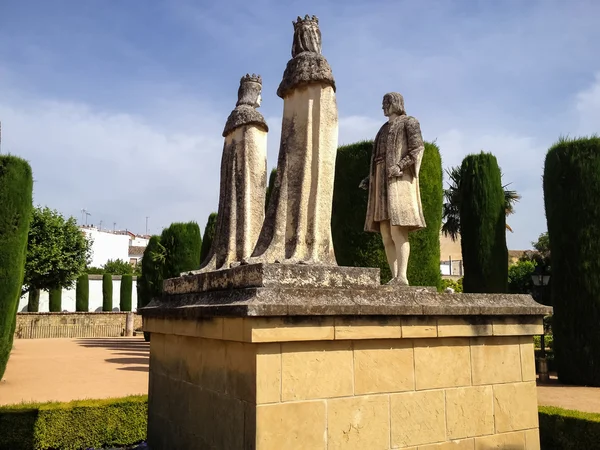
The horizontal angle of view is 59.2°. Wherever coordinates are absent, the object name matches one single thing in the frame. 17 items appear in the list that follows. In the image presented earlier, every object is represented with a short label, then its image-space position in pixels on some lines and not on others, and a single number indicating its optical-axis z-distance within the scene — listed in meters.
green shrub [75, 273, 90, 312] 42.62
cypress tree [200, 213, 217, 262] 22.94
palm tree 27.19
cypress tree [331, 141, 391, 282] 14.15
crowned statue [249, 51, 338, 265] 4.82
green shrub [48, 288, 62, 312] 40.19
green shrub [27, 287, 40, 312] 37.95
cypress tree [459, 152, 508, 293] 17.33
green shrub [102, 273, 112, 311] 43.19
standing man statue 5.98
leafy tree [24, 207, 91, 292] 31.25
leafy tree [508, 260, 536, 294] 25.75
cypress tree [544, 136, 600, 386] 13.88
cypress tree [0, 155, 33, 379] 13.31
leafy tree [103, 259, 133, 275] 60.00
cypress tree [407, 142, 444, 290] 14.09
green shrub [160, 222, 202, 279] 25.05
